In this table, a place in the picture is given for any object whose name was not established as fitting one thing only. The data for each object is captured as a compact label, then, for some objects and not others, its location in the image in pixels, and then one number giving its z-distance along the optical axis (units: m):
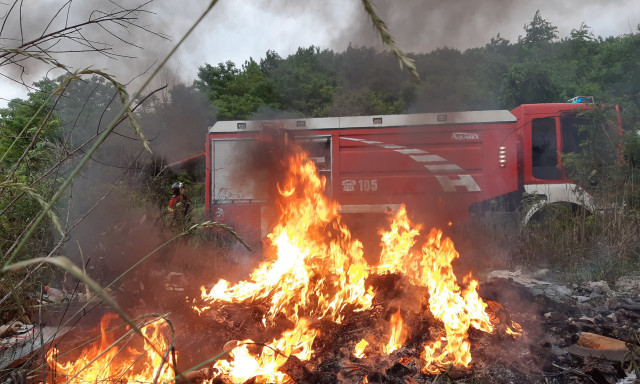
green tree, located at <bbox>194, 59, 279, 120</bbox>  16.89
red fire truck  8.84
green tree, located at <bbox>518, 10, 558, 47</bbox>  15.63
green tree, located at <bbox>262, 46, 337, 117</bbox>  11.95
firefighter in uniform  7.31
